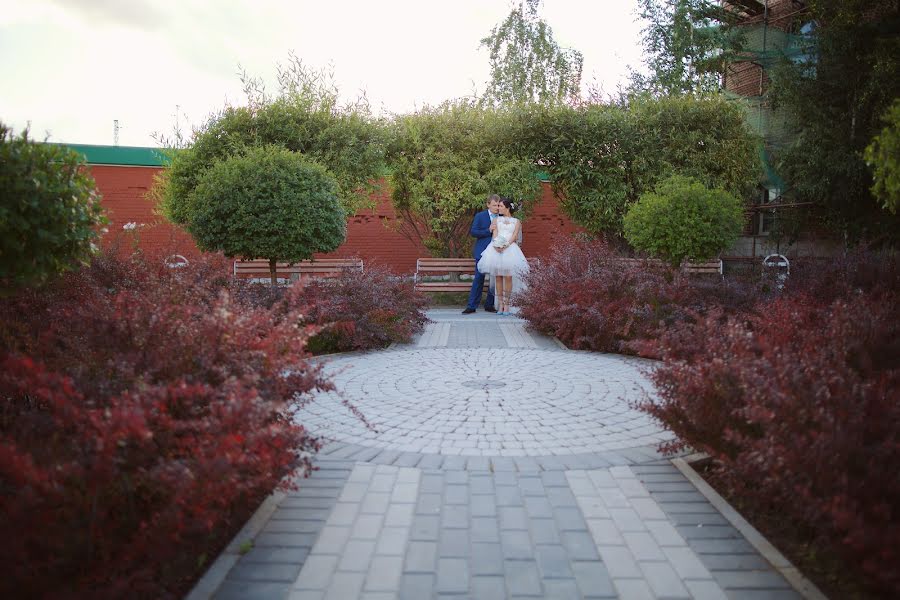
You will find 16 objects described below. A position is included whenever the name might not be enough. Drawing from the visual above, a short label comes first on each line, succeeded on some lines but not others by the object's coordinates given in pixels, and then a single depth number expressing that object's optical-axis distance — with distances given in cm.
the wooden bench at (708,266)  1248
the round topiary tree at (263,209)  954
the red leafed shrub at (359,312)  791
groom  1164
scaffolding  1630
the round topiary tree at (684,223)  1055
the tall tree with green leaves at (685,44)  1955
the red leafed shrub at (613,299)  768
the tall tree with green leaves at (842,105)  1367
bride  1127
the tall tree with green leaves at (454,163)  1352
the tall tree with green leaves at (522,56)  3053
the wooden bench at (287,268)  1343
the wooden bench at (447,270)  1341
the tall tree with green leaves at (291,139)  1318
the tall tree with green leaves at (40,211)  346
